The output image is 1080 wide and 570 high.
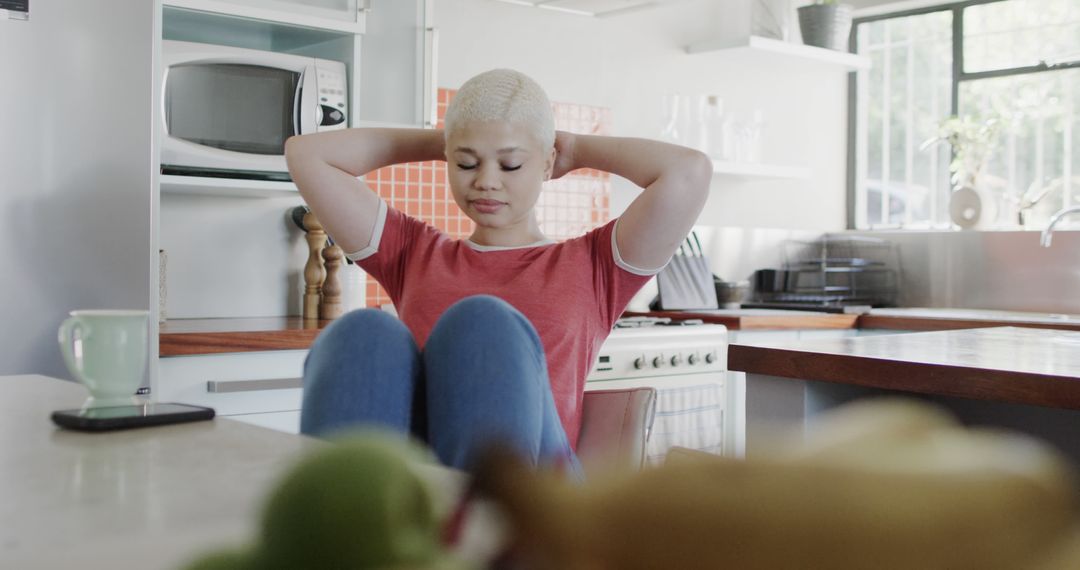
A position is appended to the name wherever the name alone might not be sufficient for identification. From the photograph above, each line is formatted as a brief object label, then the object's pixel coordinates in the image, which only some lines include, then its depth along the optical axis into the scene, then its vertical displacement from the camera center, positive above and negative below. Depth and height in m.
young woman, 1.74 +0.09
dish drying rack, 4.56 +0.04
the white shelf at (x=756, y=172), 4.27 +0.45
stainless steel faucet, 3.83 +0.21
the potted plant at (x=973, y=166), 4.49 +0.49
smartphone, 0.89 -0.12
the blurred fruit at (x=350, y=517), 0.28 -0.07
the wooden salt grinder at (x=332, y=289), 3.16 -0.04
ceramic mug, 0.97 -0.07
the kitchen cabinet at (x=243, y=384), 2.56 -0.27
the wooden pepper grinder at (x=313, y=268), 3.22 +0.02
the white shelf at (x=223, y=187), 2.81 +0.24
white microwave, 2.78 +0.46
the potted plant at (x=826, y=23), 4.55 +1.10
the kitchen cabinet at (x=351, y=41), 2.90 +0.69
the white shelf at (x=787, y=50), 4.15 +0.93
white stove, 3.28 -0.31
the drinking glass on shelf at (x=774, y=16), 4.50 +1.11
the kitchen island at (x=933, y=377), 1.48 -0.14
